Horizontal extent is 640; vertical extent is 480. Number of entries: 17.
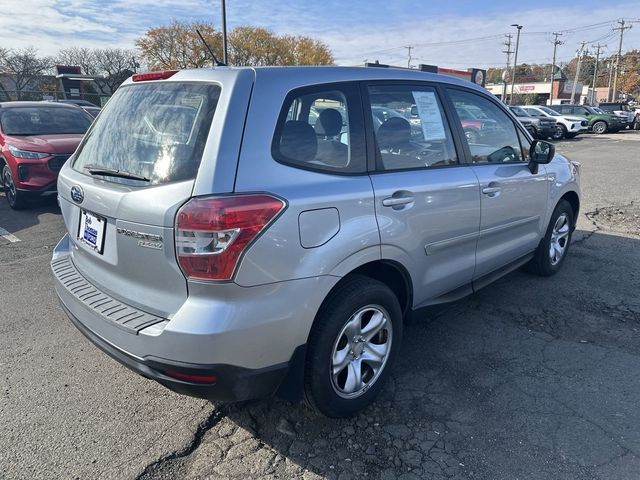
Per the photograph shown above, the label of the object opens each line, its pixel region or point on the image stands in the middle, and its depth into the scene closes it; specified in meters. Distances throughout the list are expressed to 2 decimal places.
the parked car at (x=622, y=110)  31.67
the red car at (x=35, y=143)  6.98
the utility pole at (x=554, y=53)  67.50
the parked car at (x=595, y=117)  27.84
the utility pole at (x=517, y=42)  54.87
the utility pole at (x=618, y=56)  70.75
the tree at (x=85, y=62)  57.25
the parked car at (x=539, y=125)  23.97
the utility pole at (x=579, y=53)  61.78
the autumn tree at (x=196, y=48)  50.81
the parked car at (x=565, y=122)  25.52
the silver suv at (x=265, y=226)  2.04
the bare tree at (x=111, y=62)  56.25
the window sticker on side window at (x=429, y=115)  3.12
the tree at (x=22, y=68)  43.11
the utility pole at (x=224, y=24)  17.14
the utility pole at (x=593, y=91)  65.80
